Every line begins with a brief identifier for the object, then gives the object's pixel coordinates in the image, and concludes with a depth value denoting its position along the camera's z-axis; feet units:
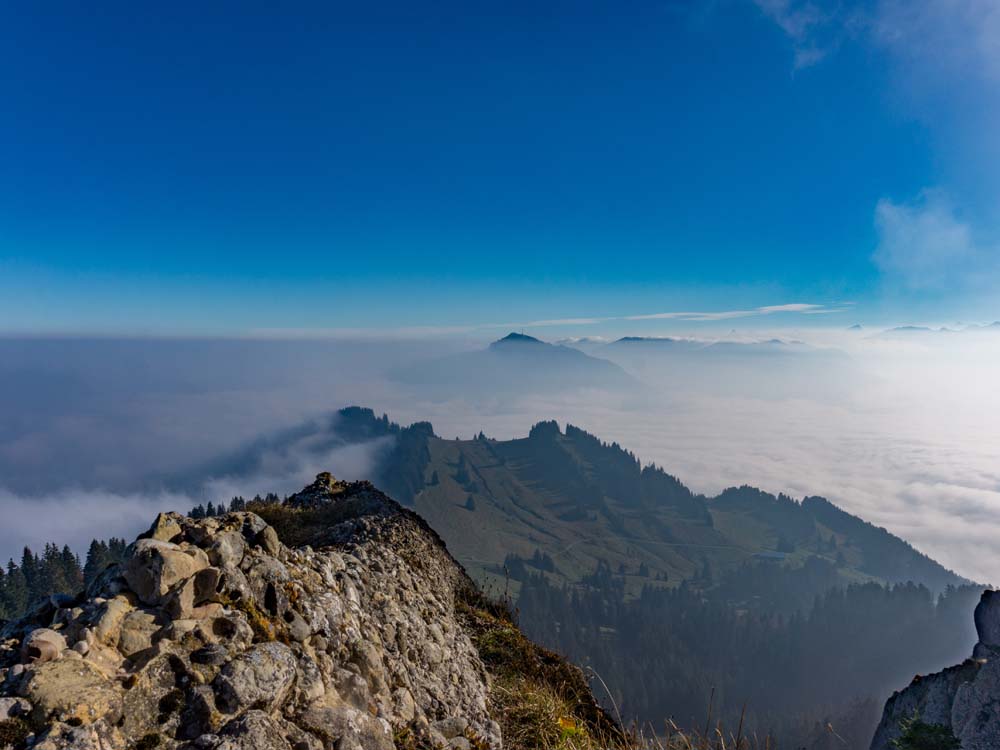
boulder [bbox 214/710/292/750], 17.94
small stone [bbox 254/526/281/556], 27.32
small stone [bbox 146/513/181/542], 23.47
